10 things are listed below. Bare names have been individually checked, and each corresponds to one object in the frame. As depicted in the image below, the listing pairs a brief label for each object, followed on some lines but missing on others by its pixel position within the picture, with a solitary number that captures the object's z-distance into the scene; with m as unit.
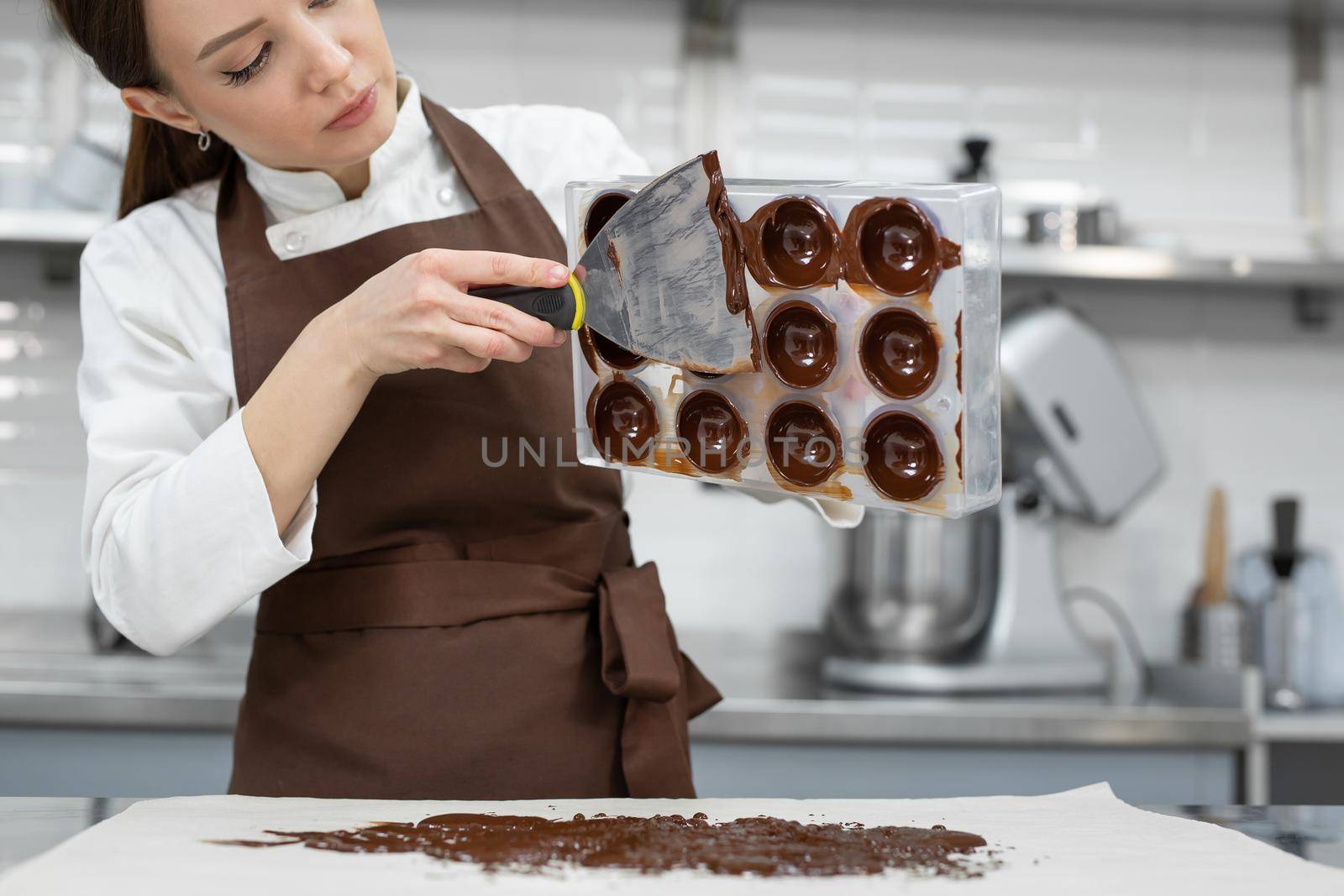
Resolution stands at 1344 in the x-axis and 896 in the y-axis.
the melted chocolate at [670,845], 0.73
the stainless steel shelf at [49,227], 1.91
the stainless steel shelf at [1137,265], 1.99
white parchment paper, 0.69
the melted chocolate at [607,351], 0.97
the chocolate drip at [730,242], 0.85
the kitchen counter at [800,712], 1.63
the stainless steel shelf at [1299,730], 1.75
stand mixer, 1.88
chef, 0.85
